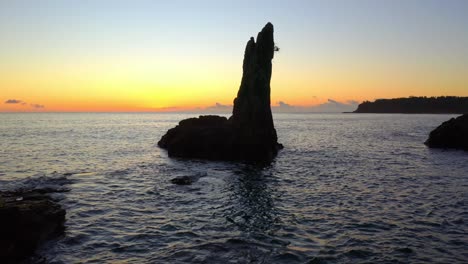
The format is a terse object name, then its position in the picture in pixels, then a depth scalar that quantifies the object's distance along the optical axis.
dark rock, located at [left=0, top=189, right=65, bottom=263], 14.20
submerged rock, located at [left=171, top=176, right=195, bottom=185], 29.67
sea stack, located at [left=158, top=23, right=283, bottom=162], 44.66
